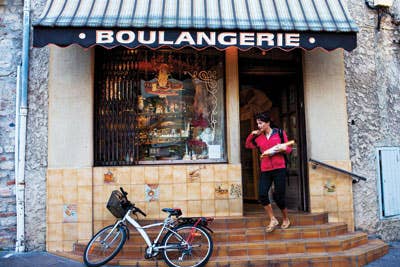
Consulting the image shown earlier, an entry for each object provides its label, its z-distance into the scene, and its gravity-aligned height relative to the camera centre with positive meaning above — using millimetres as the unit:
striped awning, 5488 +2124
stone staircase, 5508 -1247
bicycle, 5336 -1062
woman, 5887 -20
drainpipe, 6160 +637
